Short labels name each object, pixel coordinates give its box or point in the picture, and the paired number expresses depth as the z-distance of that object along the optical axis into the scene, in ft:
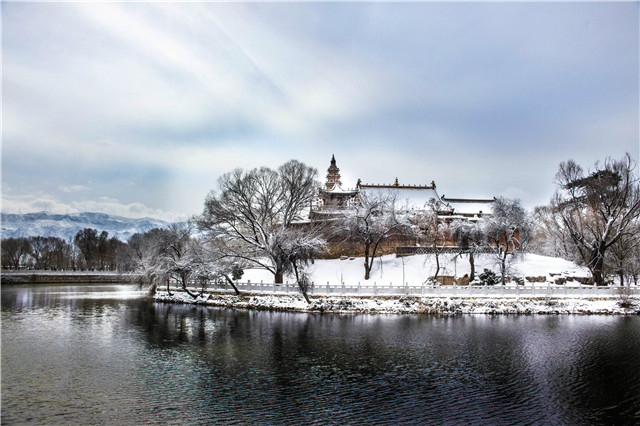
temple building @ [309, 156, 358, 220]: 166.09
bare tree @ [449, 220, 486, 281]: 127.75
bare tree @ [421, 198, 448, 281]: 155.74
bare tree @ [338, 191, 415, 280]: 133.08
